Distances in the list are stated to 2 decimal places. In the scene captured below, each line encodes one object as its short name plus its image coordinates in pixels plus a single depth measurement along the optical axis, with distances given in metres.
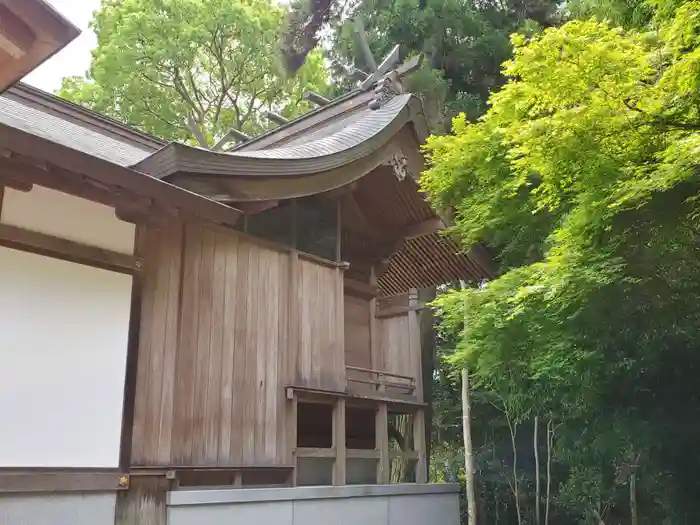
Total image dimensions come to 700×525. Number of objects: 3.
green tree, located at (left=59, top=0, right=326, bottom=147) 16.73
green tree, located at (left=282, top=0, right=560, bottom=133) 12.48
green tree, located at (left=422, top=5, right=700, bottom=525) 4.12
